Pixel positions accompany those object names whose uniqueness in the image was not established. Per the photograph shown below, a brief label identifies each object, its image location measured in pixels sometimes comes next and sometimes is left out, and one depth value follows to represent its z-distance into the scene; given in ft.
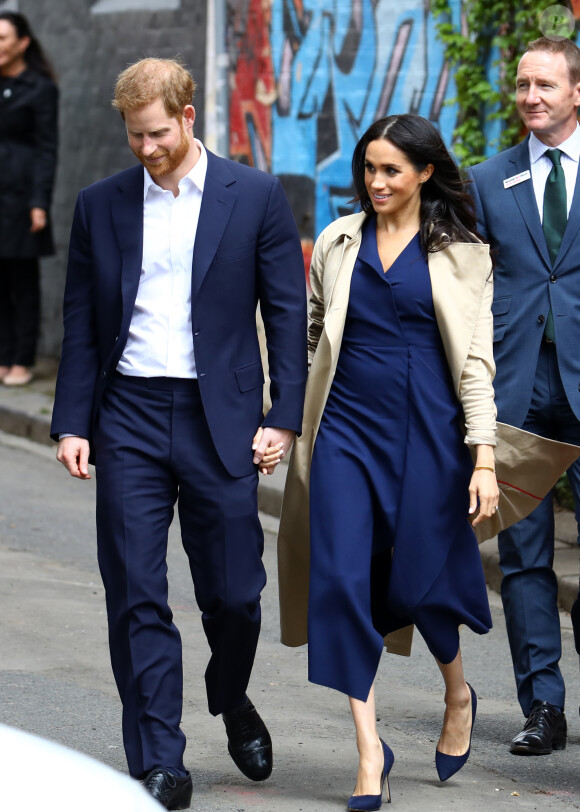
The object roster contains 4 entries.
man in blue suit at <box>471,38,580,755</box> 32.12
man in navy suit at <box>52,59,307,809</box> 27.71
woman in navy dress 27.99
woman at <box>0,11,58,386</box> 72.69
